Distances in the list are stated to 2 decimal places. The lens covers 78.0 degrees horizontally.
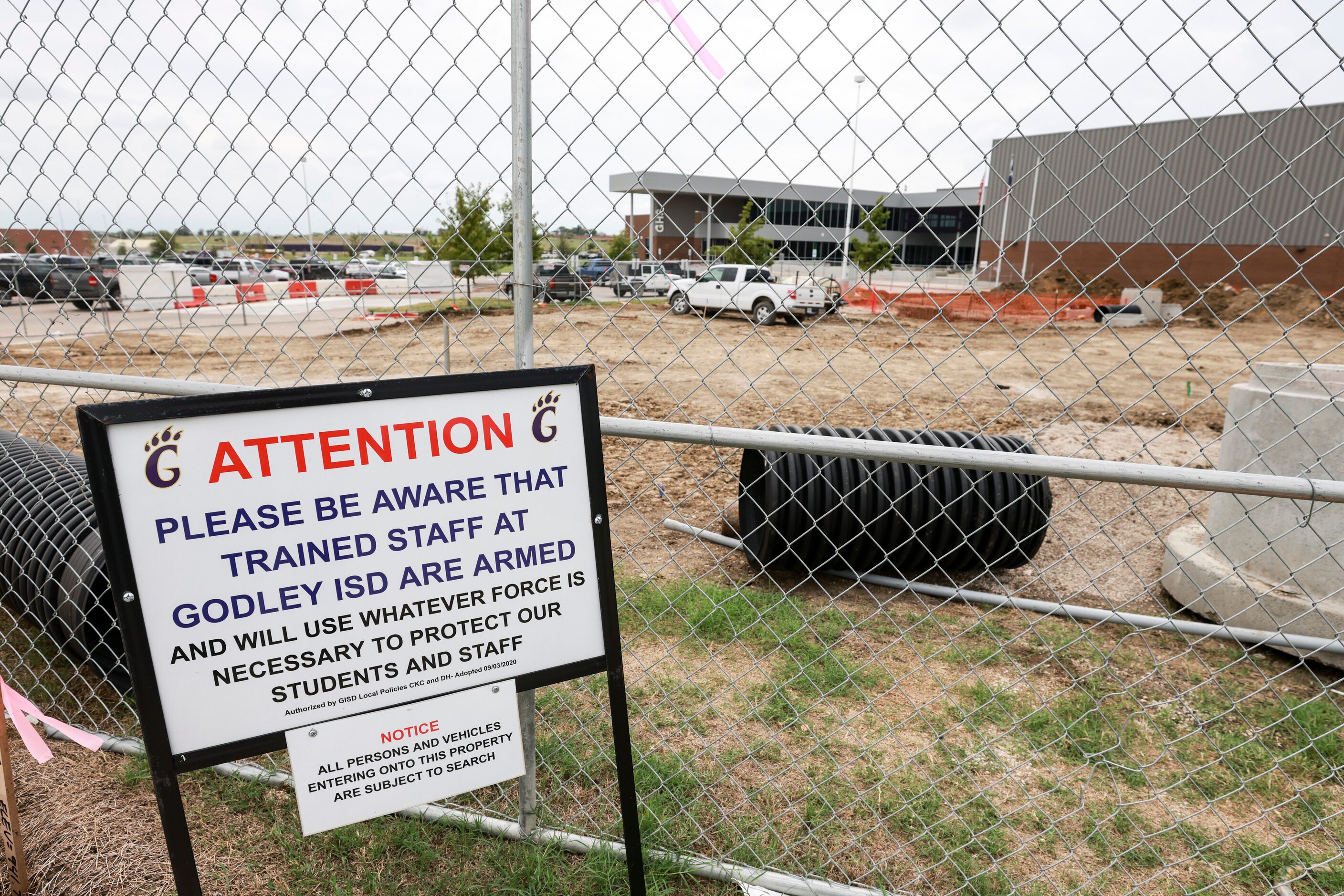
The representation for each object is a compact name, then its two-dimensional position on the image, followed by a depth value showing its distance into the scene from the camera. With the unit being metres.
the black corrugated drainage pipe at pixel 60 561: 3.55
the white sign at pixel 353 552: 1.64
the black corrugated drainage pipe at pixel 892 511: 5.00
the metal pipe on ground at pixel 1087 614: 4.07
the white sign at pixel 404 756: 1.79
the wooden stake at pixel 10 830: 2.35
